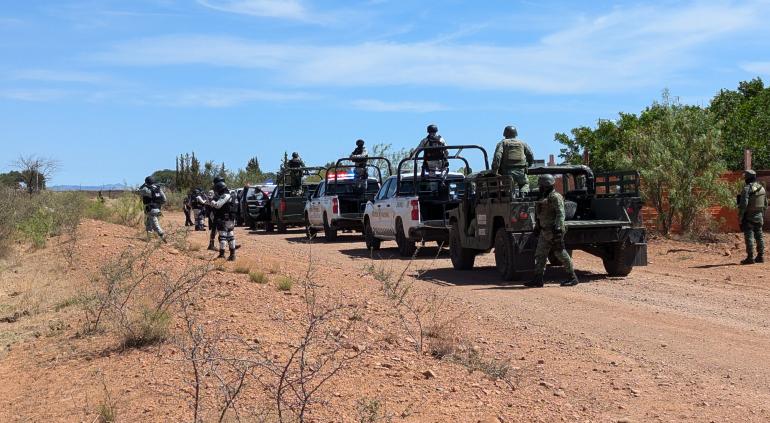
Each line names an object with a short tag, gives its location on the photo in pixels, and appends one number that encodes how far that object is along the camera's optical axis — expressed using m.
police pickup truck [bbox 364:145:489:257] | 18.06
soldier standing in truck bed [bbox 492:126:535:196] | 14.74
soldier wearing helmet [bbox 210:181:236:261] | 17.61
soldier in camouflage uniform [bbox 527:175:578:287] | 13.09
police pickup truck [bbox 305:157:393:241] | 24.67
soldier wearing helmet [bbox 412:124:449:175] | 18.75
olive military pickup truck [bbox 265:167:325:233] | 29.75
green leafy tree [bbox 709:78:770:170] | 29.85
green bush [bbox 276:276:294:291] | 12.61
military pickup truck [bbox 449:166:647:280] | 13.91
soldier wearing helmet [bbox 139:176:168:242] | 22.31
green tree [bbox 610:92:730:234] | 21.70
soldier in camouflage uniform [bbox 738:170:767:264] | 16.97
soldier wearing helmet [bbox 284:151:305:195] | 30.28
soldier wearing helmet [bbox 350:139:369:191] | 24.61
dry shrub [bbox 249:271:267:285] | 13.36
